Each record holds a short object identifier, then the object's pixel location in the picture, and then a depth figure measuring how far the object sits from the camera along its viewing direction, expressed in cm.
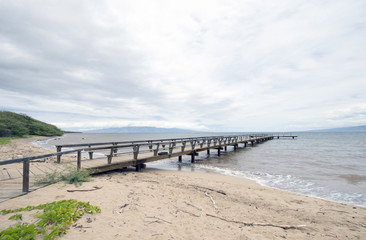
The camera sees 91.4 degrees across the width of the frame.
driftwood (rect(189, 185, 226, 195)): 751
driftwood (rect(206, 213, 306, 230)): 489
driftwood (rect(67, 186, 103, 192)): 571
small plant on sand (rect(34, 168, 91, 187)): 616
